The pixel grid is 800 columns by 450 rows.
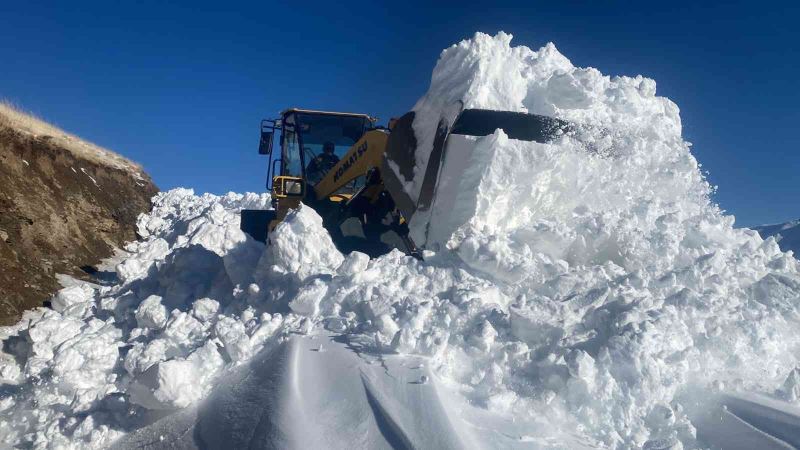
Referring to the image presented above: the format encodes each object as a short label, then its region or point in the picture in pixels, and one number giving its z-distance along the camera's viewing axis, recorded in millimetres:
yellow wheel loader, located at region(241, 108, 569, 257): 5461
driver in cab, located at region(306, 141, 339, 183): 8062
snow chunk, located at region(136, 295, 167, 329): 5211
